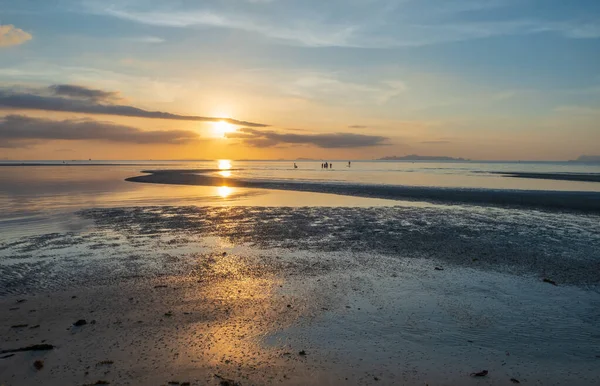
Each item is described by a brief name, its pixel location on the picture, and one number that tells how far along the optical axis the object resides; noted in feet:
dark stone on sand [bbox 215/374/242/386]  20.97
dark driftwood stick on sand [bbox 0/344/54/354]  24.20
